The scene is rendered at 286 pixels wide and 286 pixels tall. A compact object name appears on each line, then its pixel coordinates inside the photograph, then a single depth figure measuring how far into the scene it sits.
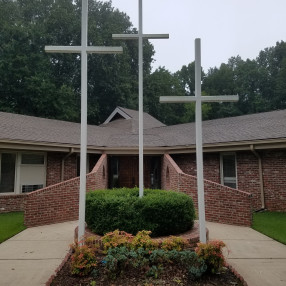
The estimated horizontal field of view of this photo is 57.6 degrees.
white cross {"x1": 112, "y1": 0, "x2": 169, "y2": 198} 6.00
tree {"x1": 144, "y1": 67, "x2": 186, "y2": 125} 32.22
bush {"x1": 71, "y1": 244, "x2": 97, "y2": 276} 3.70
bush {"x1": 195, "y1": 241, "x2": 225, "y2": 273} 3.72
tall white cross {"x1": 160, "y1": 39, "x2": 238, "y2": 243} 4.55
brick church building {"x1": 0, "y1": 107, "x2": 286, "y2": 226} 7.80
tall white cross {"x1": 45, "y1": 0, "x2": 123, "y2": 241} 4.67
